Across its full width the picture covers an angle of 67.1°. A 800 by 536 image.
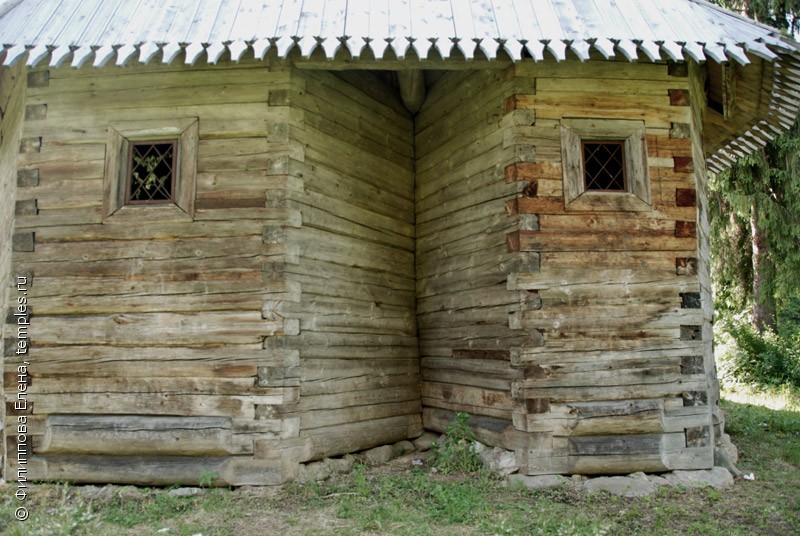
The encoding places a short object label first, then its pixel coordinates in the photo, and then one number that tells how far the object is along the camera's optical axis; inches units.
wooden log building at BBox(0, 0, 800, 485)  230.5
